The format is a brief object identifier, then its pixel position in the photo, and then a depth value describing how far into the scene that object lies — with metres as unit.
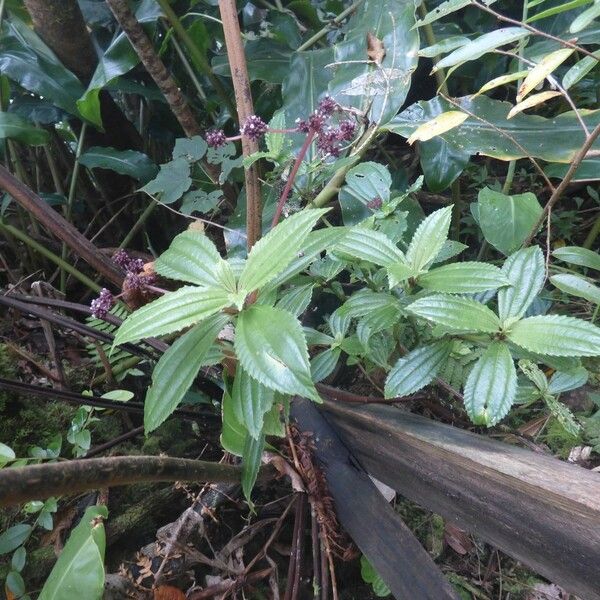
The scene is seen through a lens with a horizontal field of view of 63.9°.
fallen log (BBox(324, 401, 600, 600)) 0.38
